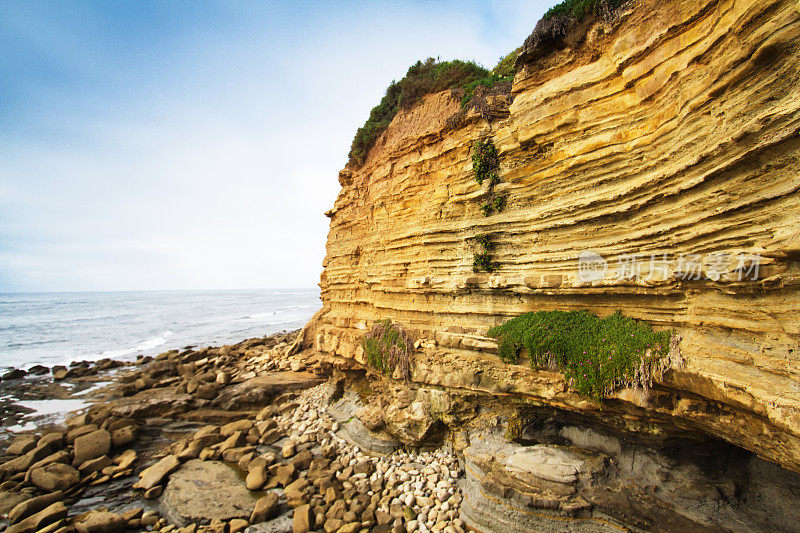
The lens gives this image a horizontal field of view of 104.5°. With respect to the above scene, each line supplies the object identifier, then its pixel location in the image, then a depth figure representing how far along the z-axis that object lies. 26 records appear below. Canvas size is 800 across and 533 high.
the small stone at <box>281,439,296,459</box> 9.41
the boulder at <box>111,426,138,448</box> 10.16
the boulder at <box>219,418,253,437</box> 10.65
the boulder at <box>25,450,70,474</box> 8.88
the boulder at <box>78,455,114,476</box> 8.98
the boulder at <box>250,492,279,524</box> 7.07
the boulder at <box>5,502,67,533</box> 6.92
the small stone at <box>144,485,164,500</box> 8.10
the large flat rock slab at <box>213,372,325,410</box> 12.84
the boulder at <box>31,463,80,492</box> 8.34
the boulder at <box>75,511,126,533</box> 6.89
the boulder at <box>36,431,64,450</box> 9.80
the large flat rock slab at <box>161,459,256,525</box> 7.34
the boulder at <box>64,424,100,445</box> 10.23
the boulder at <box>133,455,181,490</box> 8.44
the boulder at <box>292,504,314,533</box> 6.74
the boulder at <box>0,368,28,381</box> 18.89
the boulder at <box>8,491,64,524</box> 7.27
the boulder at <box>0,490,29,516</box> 7.58
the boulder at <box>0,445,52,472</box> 8.93
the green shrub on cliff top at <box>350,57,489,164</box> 12.25
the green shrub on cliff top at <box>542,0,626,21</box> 6.89
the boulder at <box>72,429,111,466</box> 9.37
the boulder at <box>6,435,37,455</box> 10.04
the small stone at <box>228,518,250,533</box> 6.87
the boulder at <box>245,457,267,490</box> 8.11
